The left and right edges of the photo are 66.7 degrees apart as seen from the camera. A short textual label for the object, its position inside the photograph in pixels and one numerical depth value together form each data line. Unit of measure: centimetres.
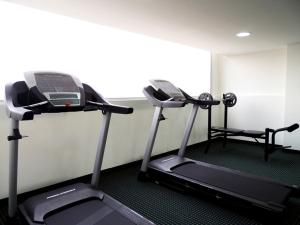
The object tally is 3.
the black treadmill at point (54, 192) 196
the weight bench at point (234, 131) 404
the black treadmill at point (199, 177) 244
